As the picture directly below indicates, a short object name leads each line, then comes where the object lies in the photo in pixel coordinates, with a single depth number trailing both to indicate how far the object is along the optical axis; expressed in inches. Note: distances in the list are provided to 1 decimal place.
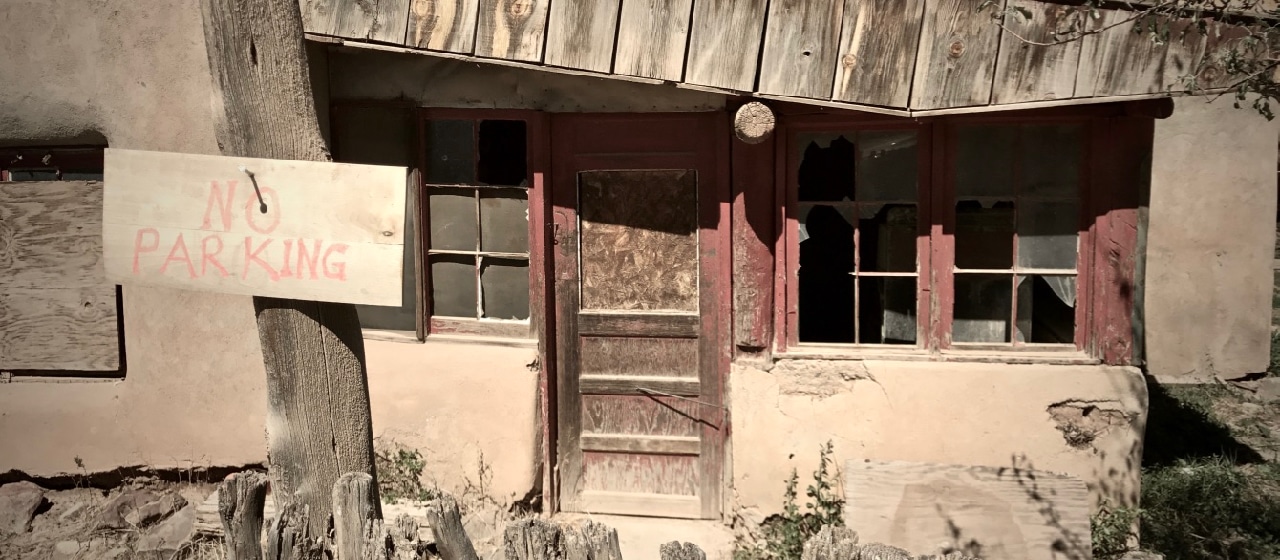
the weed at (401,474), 191.9
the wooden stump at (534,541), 98.2
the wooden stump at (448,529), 99.3
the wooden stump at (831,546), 94.2
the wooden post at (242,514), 107.6
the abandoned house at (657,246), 163.2
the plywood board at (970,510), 148.9
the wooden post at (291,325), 95.3
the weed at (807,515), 177.3
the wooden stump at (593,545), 98.0
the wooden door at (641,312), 185.0
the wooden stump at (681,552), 91.6
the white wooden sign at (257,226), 93.7
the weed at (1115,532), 167.6
